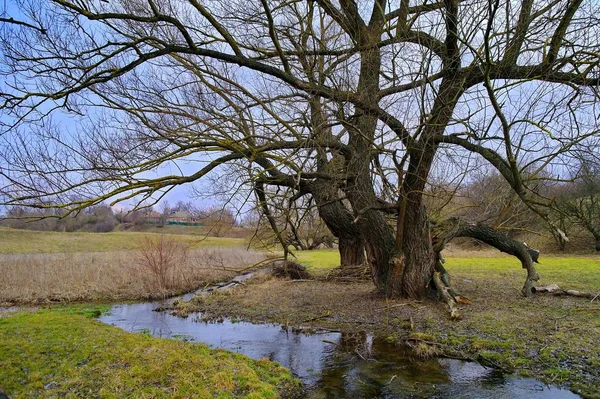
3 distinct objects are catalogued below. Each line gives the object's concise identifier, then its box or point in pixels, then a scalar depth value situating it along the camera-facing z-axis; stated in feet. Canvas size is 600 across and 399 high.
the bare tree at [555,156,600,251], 79.46
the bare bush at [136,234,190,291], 52.34
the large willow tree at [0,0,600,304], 21.71
